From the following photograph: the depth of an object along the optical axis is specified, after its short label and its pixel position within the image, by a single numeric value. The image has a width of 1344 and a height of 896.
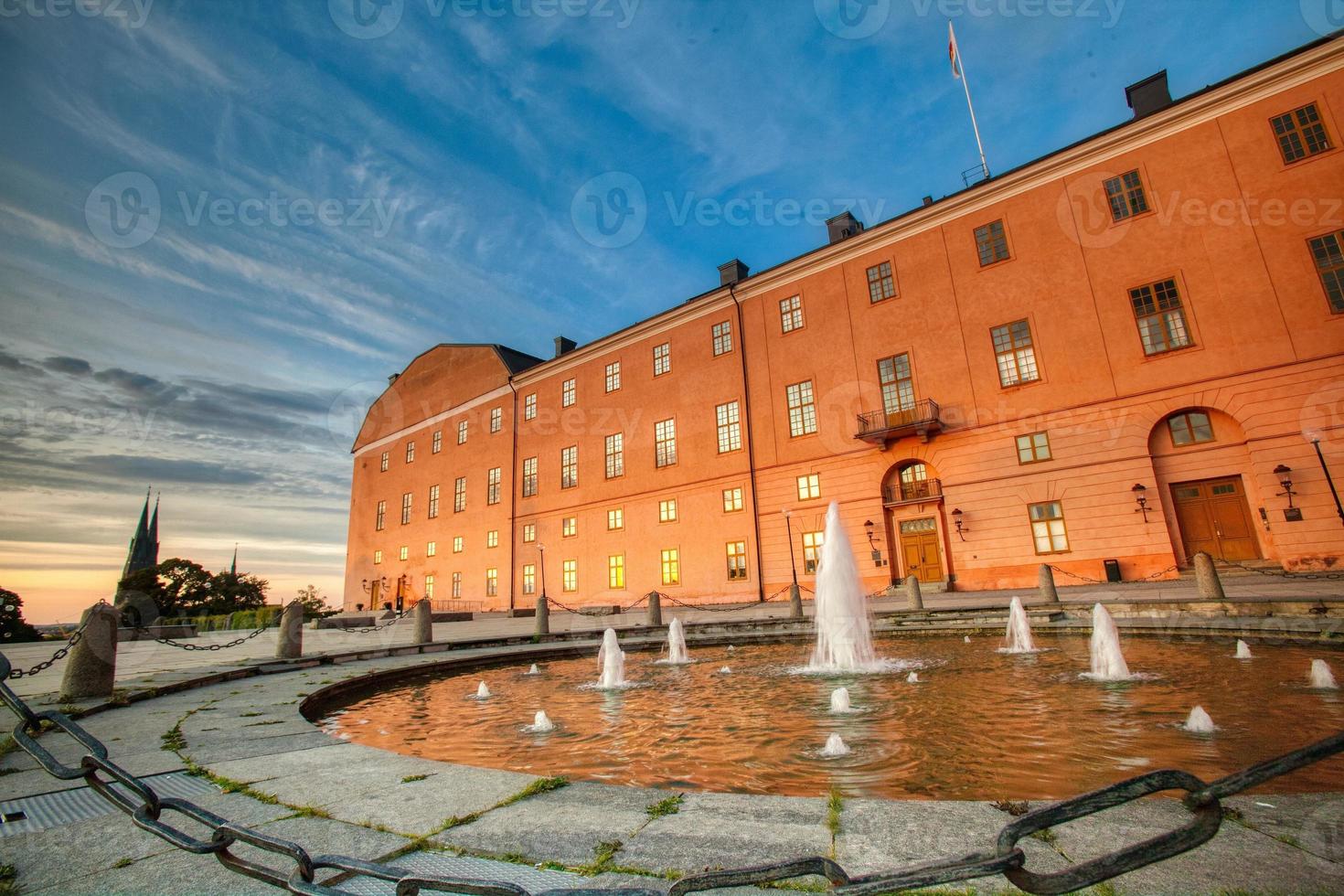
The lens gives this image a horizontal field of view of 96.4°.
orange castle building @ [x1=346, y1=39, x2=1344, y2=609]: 17.95
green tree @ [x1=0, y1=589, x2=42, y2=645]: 25.64
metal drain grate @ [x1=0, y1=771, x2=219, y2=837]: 3.42
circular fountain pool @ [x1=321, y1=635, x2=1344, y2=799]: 4.48
